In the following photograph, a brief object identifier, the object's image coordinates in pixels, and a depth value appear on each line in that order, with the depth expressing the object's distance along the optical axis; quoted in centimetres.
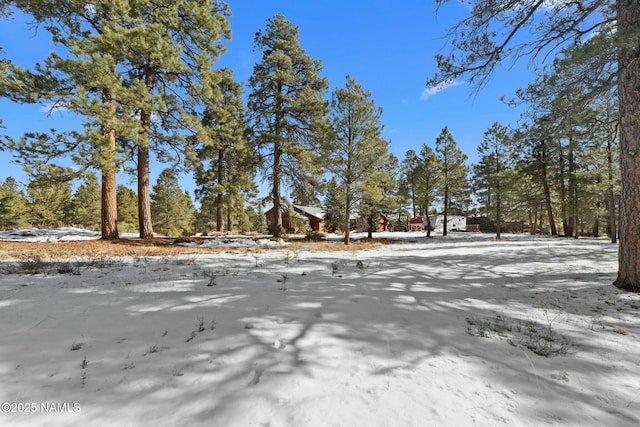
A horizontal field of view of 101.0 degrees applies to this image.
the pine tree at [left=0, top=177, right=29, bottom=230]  3356
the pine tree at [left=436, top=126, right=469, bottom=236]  2498
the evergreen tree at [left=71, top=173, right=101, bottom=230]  3609
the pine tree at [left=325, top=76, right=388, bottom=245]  1506
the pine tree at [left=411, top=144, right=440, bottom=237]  2491
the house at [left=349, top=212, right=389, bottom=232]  2461
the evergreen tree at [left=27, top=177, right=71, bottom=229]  3362
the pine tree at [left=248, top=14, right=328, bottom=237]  1491
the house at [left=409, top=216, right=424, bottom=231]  4616
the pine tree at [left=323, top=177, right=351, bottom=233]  1579
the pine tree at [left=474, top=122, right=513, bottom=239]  2288
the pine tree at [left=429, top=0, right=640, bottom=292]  455
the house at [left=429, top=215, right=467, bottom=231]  5074
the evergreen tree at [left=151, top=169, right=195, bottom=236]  3619
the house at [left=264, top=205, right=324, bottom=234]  3309
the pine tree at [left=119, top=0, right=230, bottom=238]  932
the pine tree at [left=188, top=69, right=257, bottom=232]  1262
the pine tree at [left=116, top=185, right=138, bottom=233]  3675
